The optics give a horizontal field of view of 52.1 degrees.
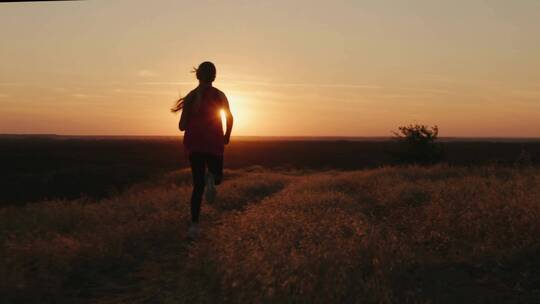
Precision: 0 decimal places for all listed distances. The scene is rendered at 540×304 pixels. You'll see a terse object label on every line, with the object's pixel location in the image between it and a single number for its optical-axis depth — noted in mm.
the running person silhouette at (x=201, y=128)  6934
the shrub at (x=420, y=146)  25594
